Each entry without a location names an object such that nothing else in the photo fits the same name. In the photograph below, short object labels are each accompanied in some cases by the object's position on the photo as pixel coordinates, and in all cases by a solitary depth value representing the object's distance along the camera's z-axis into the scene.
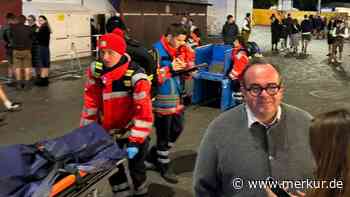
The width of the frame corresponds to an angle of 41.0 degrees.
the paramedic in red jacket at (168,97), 5.66
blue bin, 10.16
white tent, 17.34
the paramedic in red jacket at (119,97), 4.07
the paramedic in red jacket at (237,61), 7.47
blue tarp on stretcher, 3.01
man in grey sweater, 2.39
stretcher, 3.18
